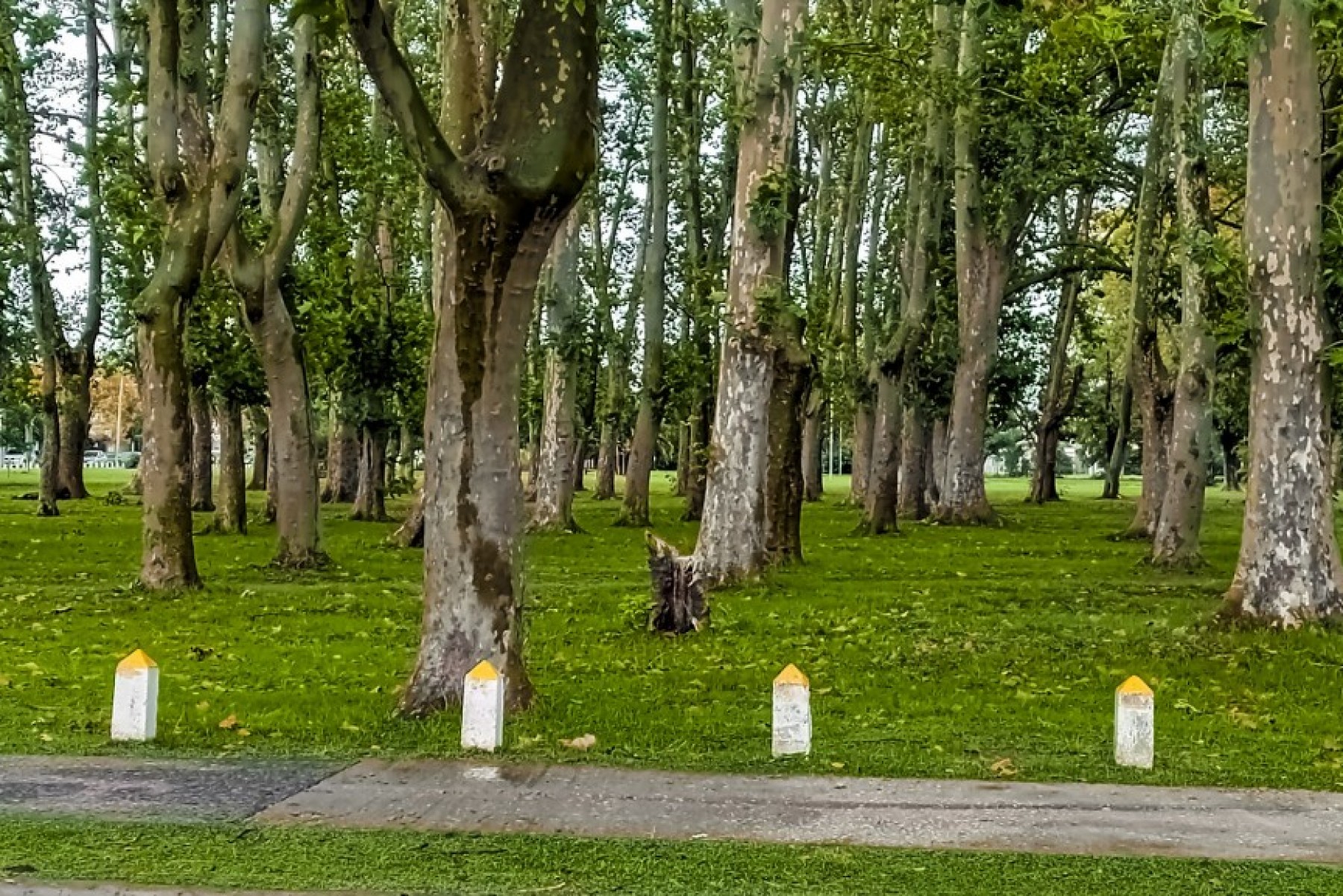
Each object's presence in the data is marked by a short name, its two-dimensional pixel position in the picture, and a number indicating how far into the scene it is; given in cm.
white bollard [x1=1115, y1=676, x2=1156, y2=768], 787
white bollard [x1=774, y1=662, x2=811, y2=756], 802
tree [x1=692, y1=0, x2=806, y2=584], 1712
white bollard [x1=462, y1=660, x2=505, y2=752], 813
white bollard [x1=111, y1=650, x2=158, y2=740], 826
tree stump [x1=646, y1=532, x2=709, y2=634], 1329
